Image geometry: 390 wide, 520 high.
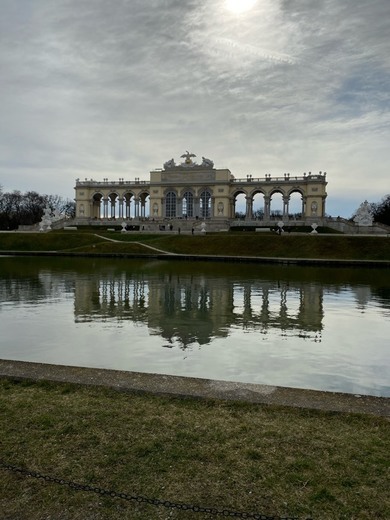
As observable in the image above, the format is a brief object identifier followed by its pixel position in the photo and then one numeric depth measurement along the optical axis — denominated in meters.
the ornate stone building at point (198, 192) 90.88
